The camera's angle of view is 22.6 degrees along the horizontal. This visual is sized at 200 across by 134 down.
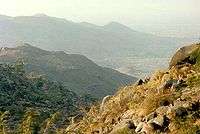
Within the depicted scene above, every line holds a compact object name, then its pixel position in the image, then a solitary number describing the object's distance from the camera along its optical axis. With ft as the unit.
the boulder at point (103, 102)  113.70
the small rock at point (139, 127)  78.69
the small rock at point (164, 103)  81.97
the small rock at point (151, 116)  78.86
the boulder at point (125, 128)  80.67
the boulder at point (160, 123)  76.28
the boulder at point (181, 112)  76.23
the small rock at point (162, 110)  78.33
